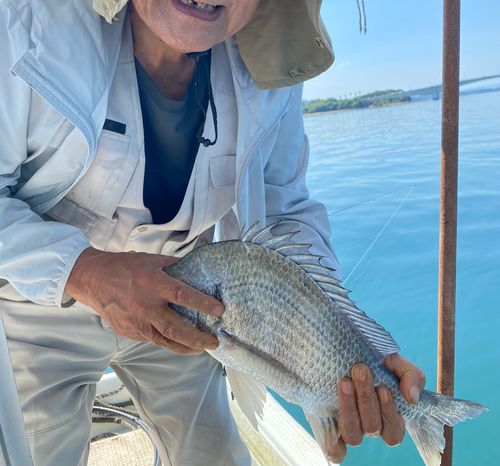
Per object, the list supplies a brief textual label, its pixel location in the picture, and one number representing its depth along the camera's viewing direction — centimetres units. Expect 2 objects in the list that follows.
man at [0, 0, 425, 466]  40
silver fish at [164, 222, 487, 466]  40
